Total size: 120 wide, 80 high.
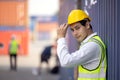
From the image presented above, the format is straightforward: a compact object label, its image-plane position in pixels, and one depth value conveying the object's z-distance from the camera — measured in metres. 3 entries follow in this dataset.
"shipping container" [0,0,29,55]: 34.34
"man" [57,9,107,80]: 5.06
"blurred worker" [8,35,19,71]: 22.19
